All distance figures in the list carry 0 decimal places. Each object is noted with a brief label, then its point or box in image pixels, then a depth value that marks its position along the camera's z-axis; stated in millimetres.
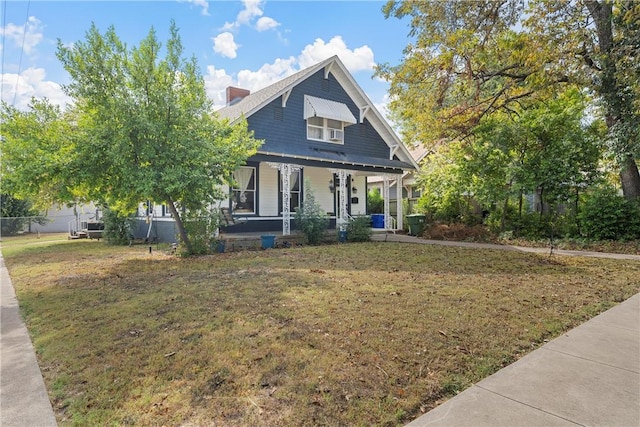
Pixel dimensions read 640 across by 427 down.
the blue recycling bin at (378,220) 20734
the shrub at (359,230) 14070
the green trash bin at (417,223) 16750
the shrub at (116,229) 14883
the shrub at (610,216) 11273
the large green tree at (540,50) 10898
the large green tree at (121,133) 8562
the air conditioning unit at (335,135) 16341
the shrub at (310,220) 13148
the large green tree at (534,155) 12164
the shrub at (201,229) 10523
